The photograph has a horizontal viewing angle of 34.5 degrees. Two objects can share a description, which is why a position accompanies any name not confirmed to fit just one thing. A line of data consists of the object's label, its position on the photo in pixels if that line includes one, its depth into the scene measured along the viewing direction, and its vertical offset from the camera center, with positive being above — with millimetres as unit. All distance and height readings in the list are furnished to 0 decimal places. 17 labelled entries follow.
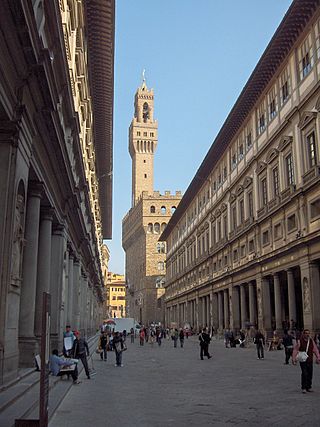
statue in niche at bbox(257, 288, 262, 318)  36503 +1529
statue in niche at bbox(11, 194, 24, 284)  11500 +1895
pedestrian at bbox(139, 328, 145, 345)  46050 -1154
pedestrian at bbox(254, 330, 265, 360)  25758 -1035
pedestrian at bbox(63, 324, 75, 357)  16948 -571
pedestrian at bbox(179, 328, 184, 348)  39594 -1090
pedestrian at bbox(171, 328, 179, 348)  39806 -1017
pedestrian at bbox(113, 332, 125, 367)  21828 -961
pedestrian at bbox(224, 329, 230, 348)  37906 -1075
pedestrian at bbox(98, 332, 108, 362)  25438 -1020
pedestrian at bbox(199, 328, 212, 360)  26181 -979
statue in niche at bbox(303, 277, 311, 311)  27930 +1461
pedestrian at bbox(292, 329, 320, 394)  12422 -779
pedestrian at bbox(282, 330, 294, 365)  21828 -884
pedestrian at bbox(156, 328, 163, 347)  43588 -1266
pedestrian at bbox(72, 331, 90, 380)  15906 -758
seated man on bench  14398 -1147
